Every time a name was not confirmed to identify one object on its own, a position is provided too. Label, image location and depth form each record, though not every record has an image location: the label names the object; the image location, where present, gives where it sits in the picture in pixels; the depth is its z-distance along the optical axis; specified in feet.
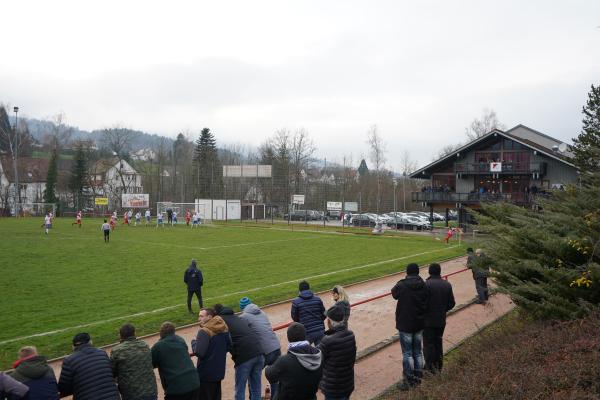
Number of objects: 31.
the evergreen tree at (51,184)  235.61
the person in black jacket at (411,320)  27.02
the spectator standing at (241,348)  23.54
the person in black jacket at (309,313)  27.73
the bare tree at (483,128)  259.39
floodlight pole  166.24
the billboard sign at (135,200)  200.75
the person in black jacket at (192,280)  47.47
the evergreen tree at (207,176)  222.28
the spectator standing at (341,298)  27.32
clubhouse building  145.28
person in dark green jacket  20.24
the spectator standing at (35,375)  17.38
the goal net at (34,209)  201.16
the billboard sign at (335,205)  181.77
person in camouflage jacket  19.62
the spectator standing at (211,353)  21.79
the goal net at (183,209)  186.05
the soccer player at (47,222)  122.31
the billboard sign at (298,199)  198.34
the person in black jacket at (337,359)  20.65
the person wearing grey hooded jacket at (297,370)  18.20
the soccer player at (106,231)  104.88
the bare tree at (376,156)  253.44
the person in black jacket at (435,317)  27.76
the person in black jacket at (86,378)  18.42
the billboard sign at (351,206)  175.97
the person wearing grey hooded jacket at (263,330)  24.84
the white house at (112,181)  264.72
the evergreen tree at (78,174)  244.01
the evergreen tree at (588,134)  74.59
